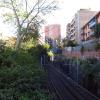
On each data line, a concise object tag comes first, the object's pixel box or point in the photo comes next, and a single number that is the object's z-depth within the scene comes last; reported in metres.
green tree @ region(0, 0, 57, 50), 14.78
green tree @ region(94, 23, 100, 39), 22.07
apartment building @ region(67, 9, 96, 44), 44.10
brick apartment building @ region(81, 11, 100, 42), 31.86
